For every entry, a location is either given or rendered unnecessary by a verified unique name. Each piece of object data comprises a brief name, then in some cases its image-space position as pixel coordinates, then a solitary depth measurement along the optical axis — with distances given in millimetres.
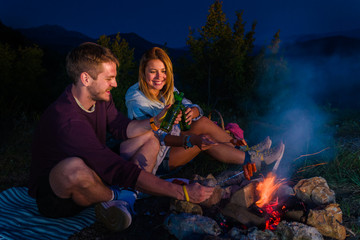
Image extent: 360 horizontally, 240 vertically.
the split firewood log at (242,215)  2350
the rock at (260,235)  2047
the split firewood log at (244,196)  2508
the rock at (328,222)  2221
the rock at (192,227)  2234
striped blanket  2393
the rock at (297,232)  2102
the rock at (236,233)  2115
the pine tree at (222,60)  7441
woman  3318
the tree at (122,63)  7957
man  2279
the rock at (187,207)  2510
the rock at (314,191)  2467
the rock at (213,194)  2654
